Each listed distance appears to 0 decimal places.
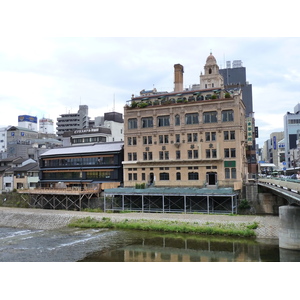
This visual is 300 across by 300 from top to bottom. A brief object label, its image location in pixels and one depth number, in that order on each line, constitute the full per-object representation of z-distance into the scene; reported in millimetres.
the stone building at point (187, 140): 55531
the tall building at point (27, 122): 166375
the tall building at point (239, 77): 131125
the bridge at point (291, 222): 32094
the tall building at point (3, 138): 135250
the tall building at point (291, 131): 140875
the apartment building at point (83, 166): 65062
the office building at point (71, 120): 148375
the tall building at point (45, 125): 187875
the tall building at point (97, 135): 84250
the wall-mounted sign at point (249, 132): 65438
